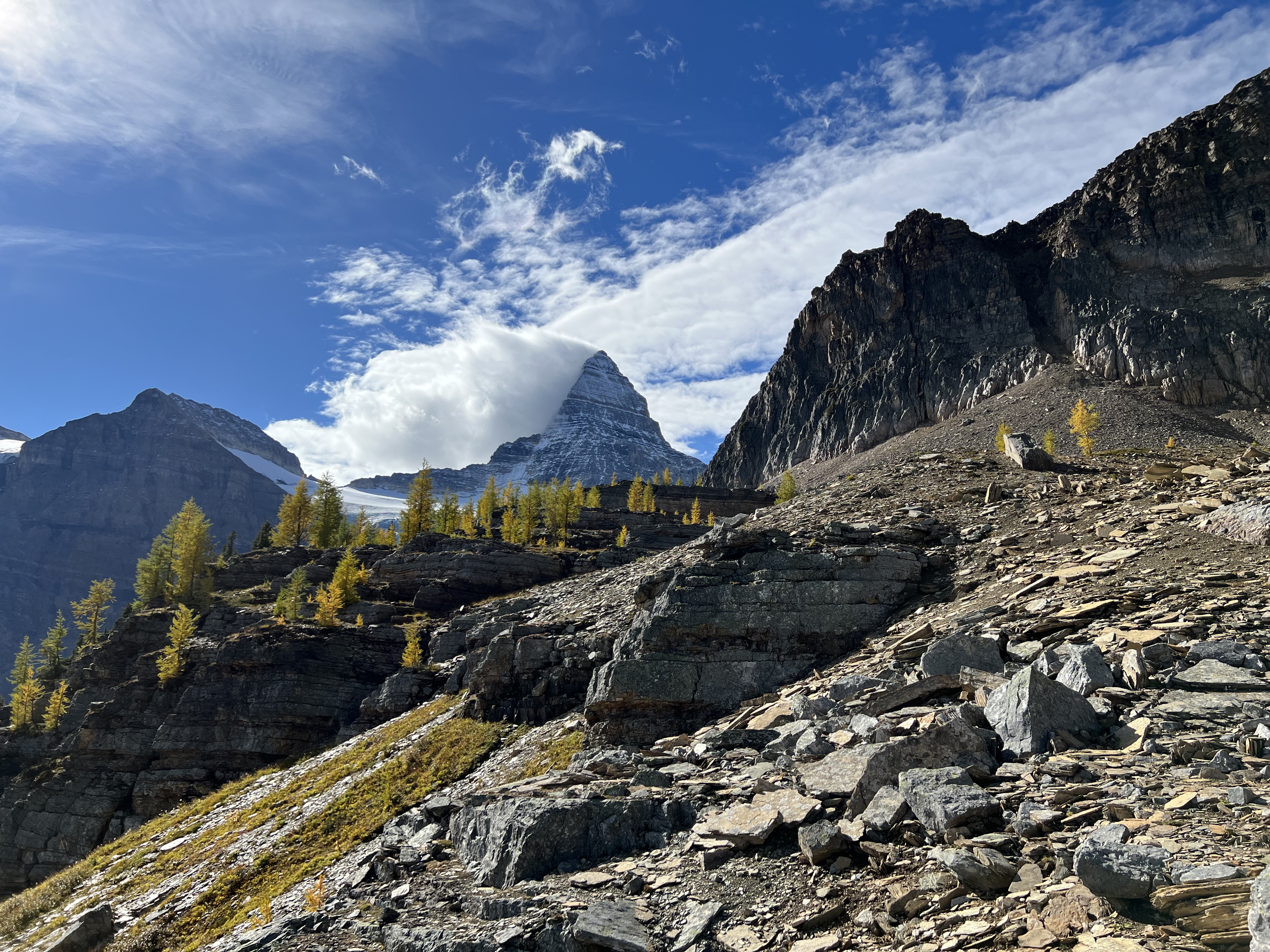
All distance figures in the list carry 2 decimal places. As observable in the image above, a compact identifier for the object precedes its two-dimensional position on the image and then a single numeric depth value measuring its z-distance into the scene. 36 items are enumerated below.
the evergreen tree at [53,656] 96.75
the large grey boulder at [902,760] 12.17
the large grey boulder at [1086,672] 14.25
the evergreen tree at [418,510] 126.19
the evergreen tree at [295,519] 129.88
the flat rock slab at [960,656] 17.78
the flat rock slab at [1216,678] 13.18
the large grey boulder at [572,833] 14.20
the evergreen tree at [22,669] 91.69
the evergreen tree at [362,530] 131.00
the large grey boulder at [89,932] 27.95
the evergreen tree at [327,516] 122.75
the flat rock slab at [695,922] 10.32
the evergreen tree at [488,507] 143.88
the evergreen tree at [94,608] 106.56
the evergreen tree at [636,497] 156.25
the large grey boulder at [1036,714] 12.51
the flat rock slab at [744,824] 12.27
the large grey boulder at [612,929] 10.50
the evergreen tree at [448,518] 130.88
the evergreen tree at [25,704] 79.00
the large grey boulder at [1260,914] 6.33
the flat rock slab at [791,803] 12.30
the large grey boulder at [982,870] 8.89
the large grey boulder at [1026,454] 39.03
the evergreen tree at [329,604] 71.69
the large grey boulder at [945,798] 10.23
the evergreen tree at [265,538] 131.88
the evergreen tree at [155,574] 111.38
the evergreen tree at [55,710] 75.31
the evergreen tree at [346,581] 83.06
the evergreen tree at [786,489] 146.00
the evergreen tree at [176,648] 65.81
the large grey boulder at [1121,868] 7.64
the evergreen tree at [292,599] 75.25
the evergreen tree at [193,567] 96.56
